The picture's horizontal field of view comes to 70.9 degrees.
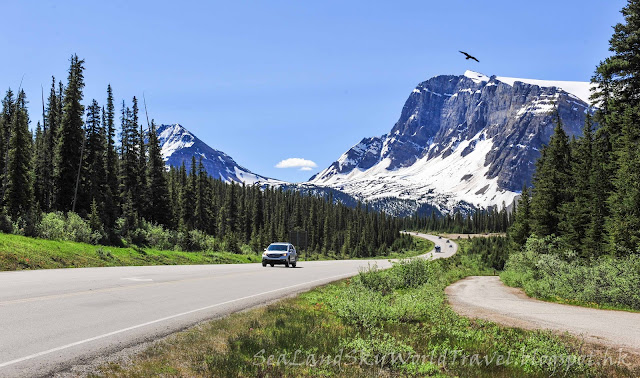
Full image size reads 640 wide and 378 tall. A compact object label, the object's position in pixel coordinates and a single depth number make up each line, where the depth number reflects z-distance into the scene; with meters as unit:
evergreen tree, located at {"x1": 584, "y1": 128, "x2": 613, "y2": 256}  30.78
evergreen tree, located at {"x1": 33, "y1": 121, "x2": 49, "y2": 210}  52.62
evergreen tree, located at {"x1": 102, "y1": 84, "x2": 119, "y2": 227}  56.64
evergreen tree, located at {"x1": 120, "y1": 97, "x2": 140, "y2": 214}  58.53
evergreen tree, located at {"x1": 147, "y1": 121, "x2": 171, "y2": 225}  61.22
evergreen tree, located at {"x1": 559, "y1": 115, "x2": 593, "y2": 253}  33.17
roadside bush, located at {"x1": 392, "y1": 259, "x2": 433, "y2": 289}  22.12
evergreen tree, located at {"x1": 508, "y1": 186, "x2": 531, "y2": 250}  48.97
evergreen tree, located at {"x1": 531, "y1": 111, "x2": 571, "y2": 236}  39.75
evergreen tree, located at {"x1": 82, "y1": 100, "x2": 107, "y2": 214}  47.50
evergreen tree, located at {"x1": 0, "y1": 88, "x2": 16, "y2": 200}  39.67
